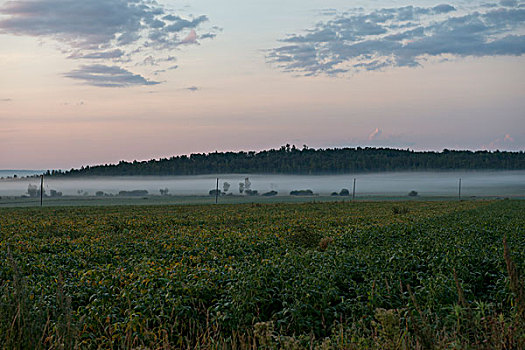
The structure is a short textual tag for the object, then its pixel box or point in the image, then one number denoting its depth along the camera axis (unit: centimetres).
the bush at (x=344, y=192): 18560
